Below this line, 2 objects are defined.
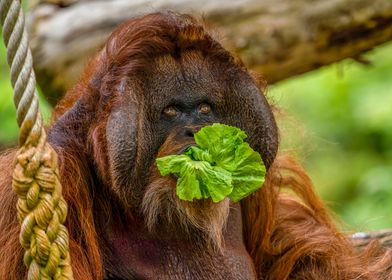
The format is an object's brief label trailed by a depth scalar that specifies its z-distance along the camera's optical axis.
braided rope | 5.66
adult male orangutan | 7.27
